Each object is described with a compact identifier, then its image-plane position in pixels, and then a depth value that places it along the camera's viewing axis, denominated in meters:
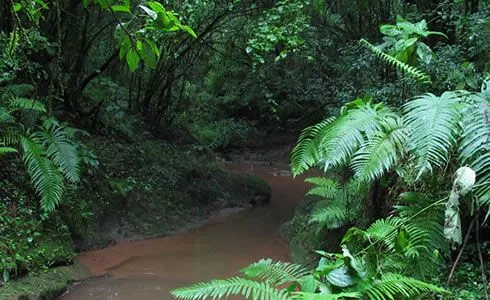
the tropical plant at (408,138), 3.06
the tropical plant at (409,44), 4.43
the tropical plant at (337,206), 5.26
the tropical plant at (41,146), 5.53
